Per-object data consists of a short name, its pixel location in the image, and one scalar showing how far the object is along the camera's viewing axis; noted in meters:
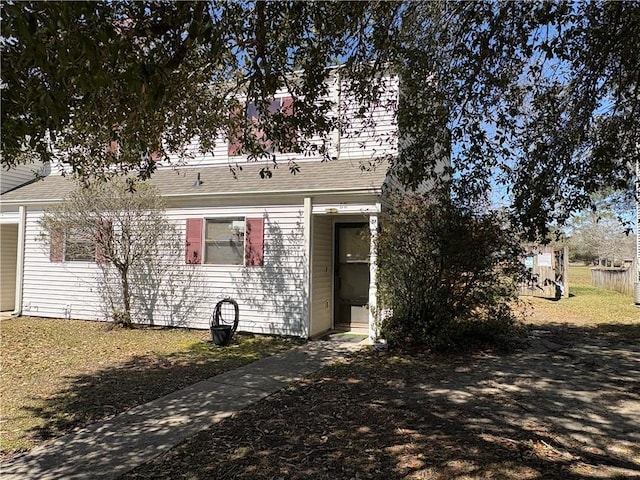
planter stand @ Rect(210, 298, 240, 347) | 8.66
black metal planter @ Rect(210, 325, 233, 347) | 8.63
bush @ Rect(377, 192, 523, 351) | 7.82
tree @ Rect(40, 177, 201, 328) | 10.12
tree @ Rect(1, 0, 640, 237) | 5.01
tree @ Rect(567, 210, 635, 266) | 44.06
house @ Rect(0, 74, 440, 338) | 9.45
